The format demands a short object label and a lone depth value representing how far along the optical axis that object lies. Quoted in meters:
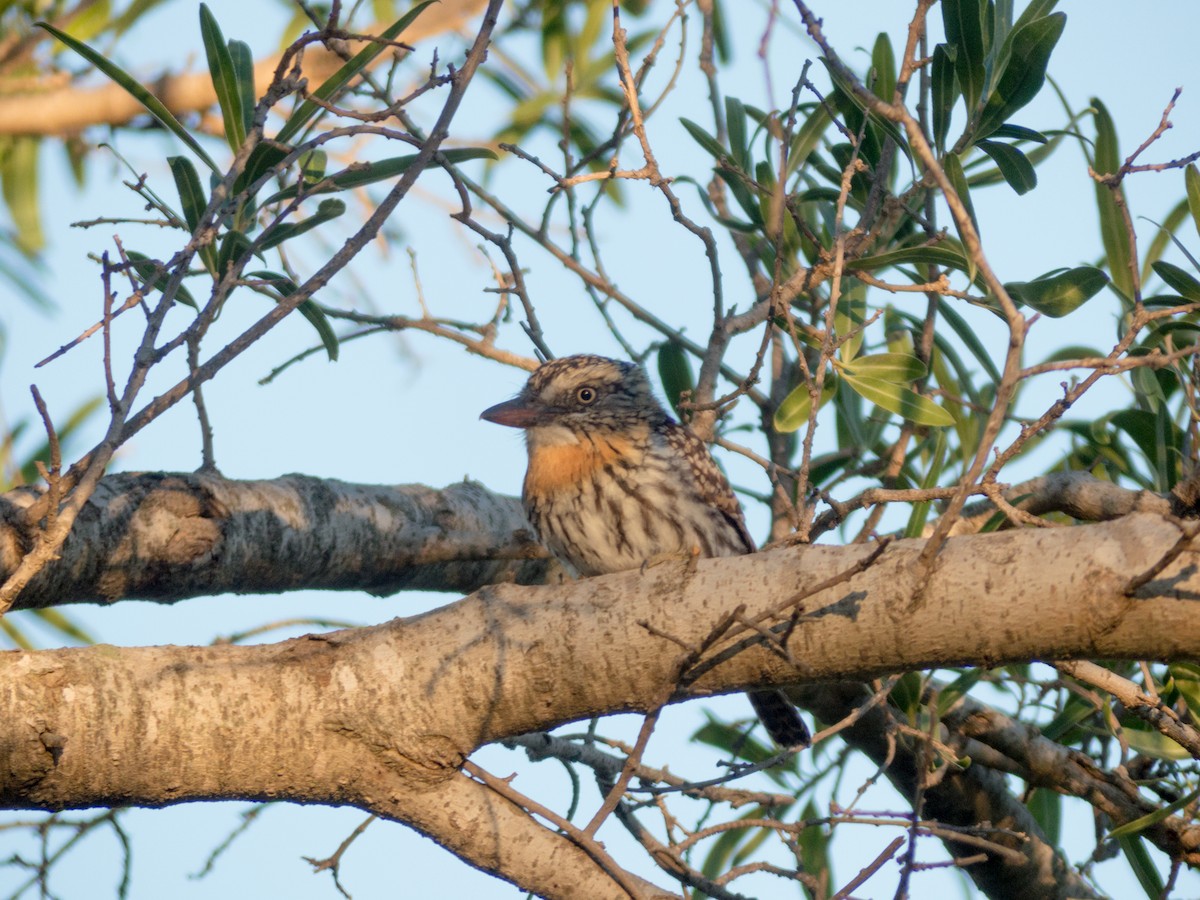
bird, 9.54
